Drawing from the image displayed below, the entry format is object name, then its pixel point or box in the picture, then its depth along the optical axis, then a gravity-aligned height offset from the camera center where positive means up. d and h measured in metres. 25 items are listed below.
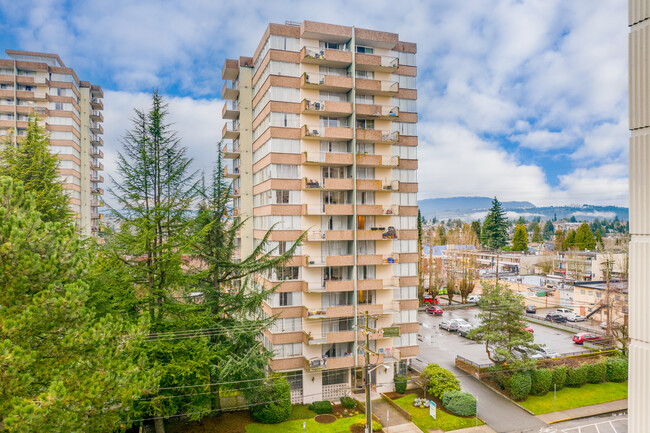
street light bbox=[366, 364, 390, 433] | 19.23 -9.38
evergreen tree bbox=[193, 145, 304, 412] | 21.30 -4.39
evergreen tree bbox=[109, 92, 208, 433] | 18.38 -1.31
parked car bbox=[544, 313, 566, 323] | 49.06 -12.43
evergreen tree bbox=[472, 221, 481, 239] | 95.28 -2.08
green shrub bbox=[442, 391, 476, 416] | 24.86 -11.62
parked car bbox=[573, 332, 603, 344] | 40.03 -12.20
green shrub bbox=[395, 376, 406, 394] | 28.16 -11.86
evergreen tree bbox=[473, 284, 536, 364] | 28.30 -7.75
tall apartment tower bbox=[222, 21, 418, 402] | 27.20 +1.64
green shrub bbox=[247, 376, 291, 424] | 23.28 -10.79
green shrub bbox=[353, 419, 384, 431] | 23.03 -12.02
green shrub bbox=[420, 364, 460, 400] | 26.34 -10.87
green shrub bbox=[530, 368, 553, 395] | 28.27 -11.58
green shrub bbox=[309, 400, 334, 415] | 25.22 -11.94
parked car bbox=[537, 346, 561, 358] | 34.78 -12.04
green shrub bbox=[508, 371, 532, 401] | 27.34 -11.53
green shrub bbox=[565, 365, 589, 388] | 29.80 -11.90
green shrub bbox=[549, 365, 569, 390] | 29.25 -11.69
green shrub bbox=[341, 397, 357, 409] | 25.92 -11.97
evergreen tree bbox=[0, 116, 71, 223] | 22.14 +2.97
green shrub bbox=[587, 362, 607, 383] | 30.62 -11.97
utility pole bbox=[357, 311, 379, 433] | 19.20 -9.00
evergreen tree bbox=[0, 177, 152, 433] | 9.88 -3.34
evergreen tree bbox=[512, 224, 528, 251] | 86.88 -4.80
